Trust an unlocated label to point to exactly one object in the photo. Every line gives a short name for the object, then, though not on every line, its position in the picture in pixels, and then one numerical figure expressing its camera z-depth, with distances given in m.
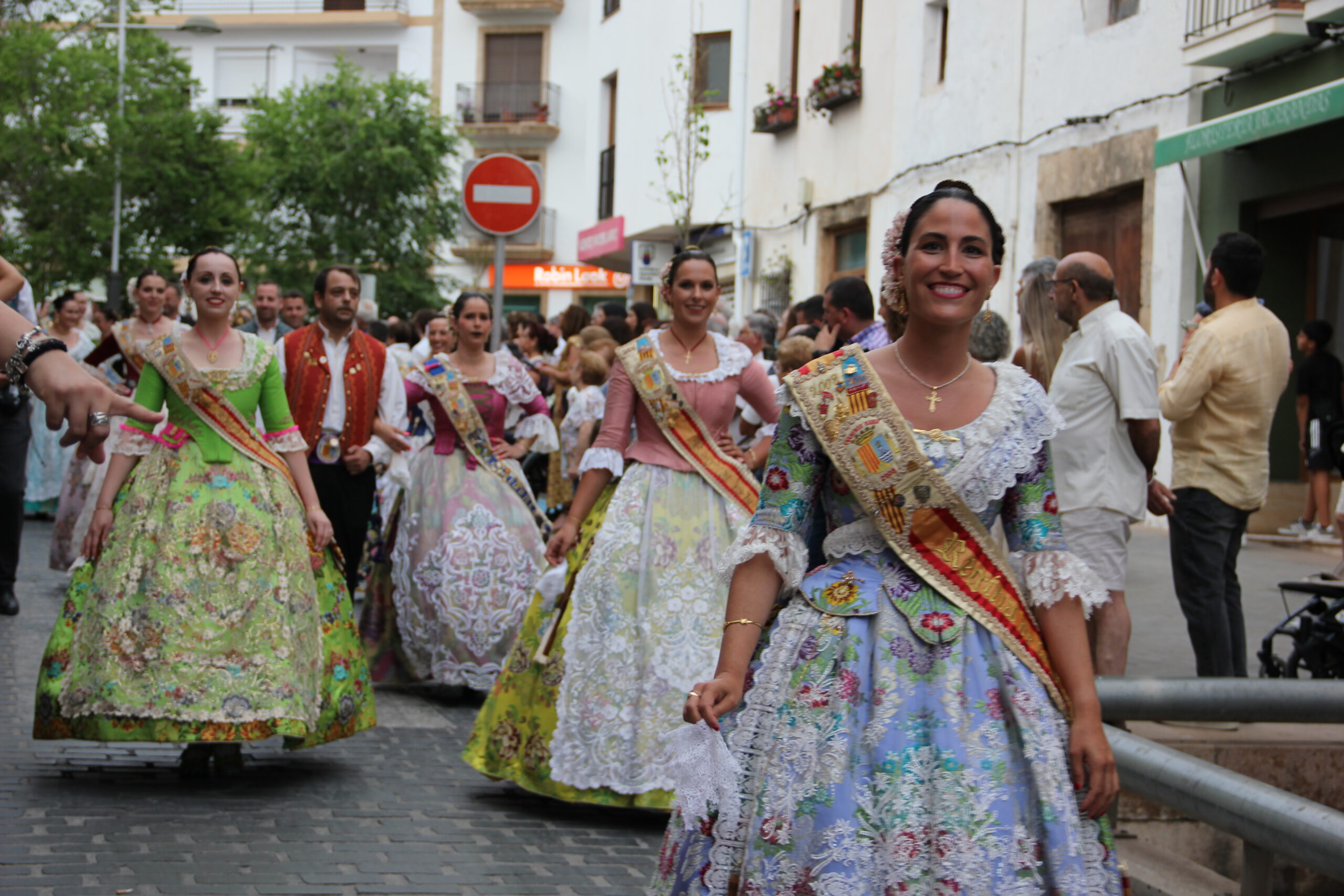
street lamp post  29.38
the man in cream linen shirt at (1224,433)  6.95
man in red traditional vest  7.88
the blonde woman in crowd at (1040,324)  7.19
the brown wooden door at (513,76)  42.88
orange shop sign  42.00
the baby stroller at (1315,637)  6.99
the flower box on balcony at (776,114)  22.75
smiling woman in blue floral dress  2.94
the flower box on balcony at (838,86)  20.47
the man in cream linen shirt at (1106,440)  6.63
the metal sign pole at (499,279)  10.29
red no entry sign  11.02
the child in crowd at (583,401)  11.22
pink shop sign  31.50
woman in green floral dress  5.71
